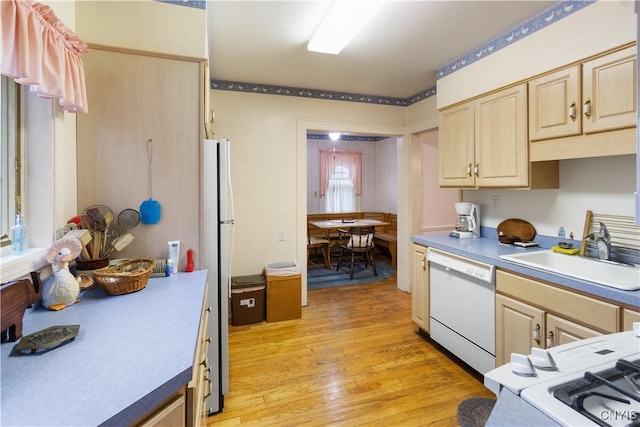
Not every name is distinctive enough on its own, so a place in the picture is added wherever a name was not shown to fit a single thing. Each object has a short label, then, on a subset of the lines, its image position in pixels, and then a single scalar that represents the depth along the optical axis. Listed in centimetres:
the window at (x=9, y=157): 127
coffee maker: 273
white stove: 57
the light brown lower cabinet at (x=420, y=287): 267
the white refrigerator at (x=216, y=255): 182
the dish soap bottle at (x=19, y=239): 122
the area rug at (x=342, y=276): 444
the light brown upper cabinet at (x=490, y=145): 213
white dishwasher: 204
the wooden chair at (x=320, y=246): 518
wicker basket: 136
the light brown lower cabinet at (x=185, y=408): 77
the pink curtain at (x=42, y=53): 102
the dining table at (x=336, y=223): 516
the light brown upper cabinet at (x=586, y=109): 158
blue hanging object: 172
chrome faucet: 182
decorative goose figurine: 123
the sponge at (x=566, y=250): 200
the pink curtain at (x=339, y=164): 643
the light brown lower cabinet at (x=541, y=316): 145
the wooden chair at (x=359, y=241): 470
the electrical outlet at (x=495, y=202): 268
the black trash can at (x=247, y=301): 305
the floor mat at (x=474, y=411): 174
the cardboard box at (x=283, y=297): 315
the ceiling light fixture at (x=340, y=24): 188
